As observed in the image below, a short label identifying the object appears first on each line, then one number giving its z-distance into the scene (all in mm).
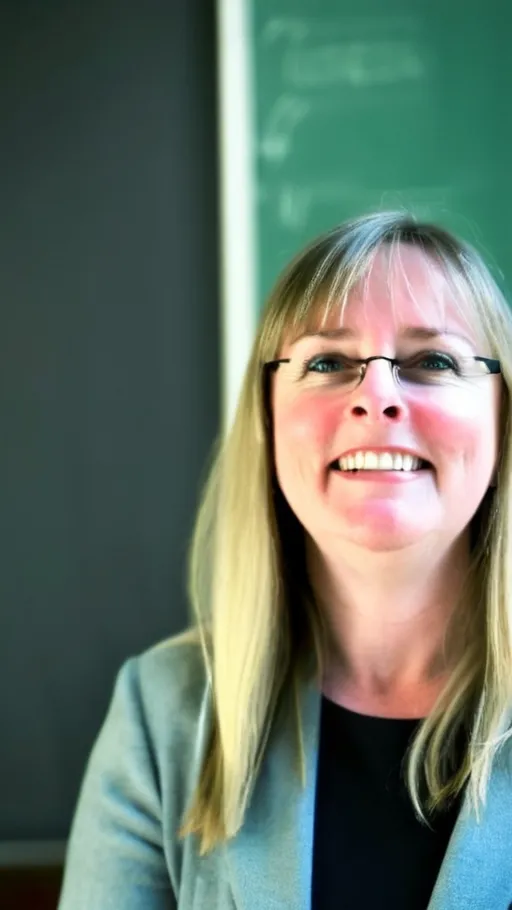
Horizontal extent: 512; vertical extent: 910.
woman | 1110
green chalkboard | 1306
